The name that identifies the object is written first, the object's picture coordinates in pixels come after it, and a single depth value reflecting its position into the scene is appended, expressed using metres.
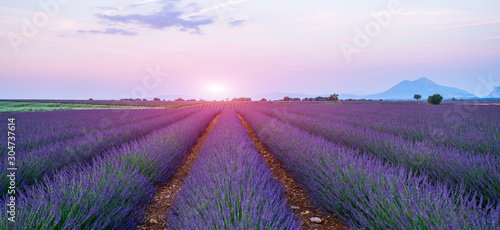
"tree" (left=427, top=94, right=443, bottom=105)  48.34
